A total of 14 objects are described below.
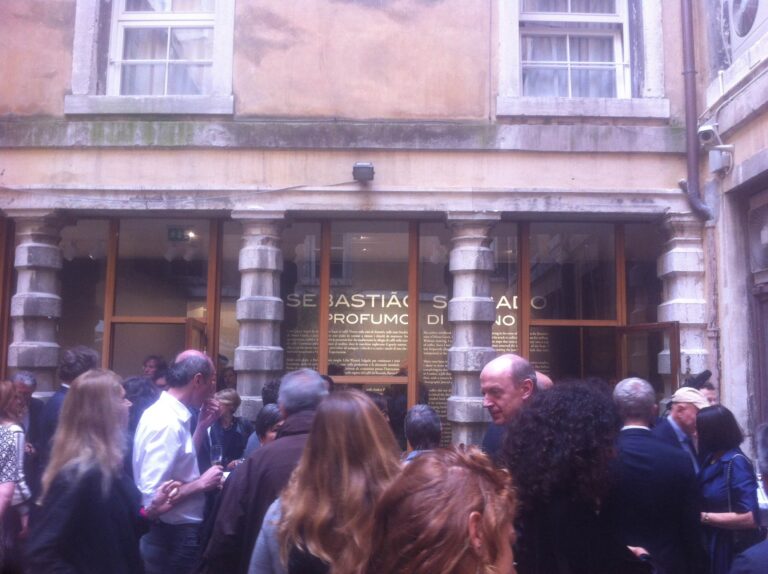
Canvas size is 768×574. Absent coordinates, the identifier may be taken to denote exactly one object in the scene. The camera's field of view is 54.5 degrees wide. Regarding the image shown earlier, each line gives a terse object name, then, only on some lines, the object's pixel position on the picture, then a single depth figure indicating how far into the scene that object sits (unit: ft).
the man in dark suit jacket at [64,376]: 16.87
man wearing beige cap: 17.67
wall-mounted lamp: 24.85
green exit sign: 27.61
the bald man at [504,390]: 13.09
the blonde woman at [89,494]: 10.00
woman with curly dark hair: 8.72
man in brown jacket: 9.93
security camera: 23.93
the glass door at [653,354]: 24.29
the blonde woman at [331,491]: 7.68
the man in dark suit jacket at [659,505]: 9.99
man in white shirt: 13.62
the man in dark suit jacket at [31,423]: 17.85
